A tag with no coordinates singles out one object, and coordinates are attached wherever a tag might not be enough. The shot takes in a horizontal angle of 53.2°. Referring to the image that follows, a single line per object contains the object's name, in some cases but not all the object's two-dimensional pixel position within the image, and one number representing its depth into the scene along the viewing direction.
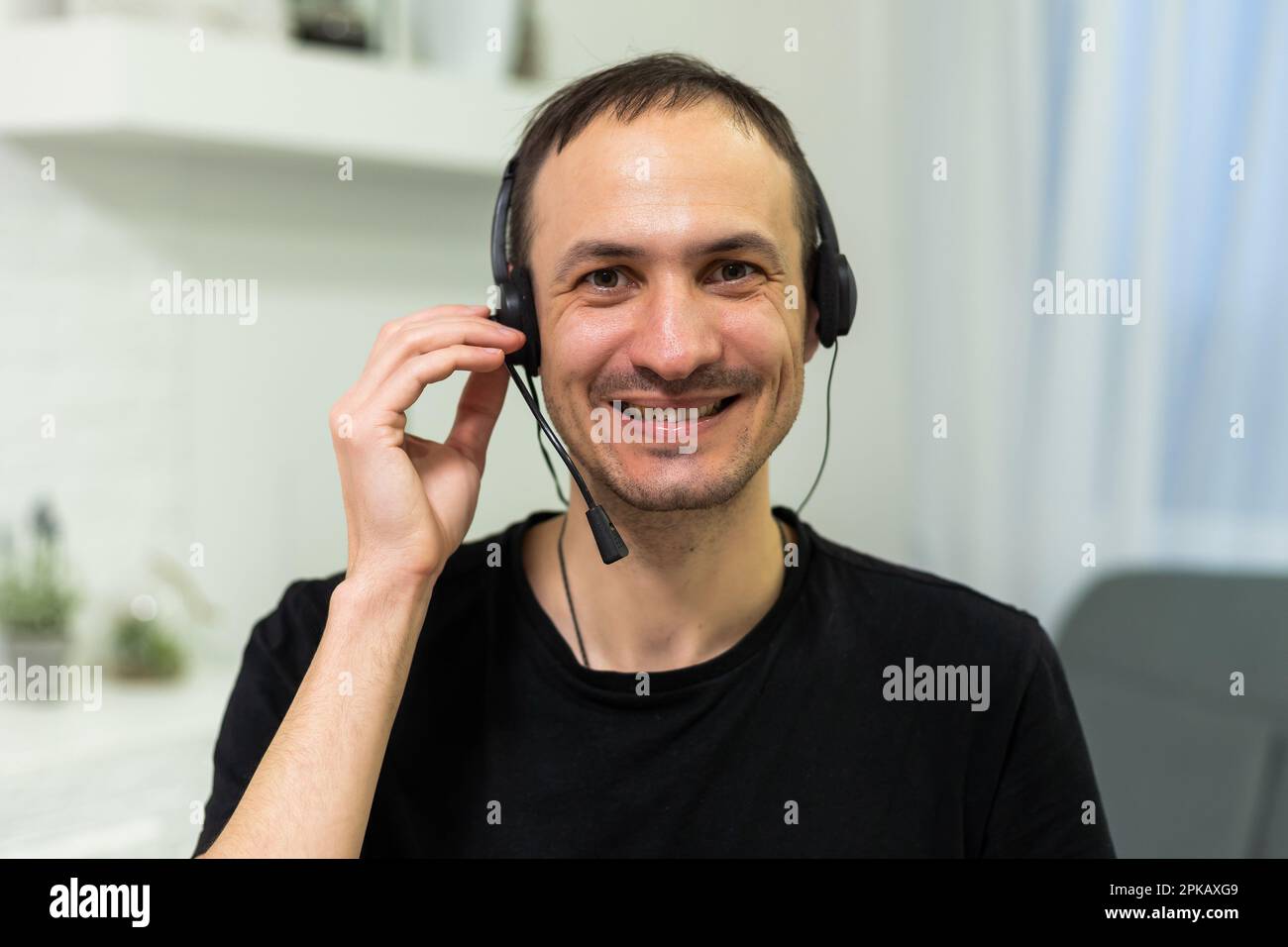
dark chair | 1.80
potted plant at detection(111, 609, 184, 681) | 2.09
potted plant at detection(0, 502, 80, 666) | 2.00
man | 1.12
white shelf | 1.86
